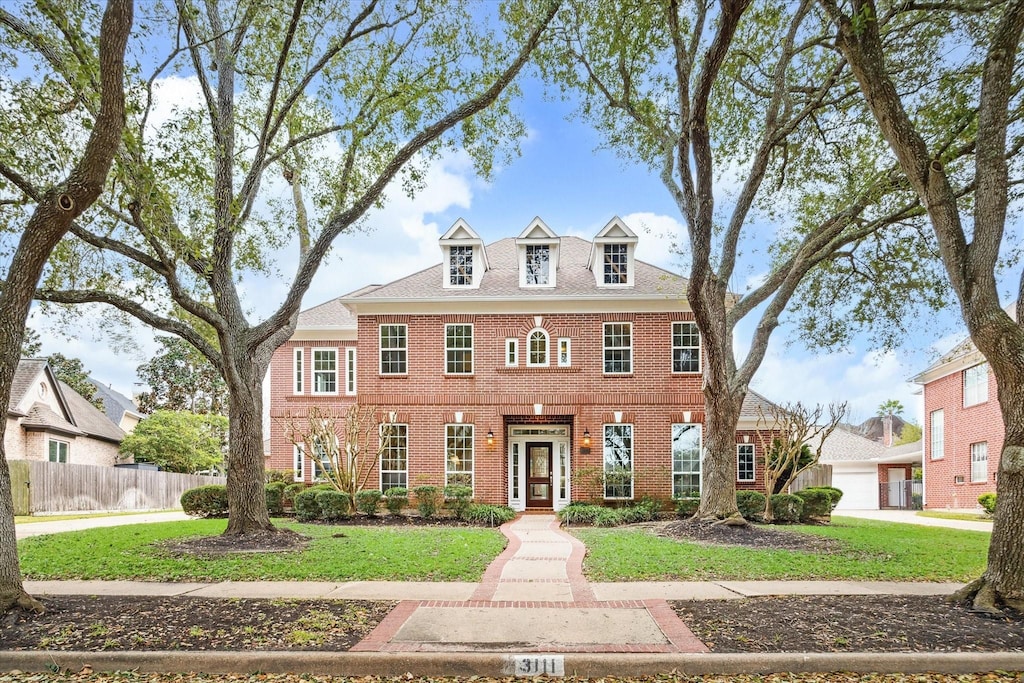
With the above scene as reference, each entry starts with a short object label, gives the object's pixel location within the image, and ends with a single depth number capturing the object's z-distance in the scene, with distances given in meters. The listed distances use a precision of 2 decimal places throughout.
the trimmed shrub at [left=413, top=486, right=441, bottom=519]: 17.68
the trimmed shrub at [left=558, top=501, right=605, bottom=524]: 17.00
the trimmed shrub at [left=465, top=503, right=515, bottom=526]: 16.77
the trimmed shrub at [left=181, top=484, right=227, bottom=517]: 18.39
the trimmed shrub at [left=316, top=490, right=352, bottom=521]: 17.05
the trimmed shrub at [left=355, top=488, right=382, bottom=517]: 17.61
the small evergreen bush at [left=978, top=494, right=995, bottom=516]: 21.75
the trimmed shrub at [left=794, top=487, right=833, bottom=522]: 17.55
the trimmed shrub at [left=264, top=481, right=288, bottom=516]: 18.47
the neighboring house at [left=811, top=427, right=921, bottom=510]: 35.03
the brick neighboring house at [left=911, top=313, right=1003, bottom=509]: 23.55
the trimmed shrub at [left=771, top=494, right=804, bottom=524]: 17.08
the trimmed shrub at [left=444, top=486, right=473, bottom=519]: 17.26
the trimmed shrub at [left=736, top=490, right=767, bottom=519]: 17.19
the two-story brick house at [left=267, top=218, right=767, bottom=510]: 19.11
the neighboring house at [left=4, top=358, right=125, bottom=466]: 26.39
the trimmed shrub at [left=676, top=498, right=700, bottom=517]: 17.86
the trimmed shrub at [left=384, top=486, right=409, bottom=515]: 17.94
